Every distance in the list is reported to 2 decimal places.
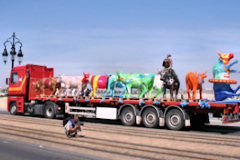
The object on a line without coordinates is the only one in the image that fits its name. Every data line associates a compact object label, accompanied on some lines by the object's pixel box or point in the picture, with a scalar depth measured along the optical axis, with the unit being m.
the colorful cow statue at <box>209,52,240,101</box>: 15.23
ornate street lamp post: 28.92
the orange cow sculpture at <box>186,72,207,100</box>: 16.47
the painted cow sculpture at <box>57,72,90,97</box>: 22.34
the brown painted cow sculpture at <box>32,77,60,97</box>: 23.61
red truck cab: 24.19
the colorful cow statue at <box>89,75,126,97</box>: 20.14
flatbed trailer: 14.96
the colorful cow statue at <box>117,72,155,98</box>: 18.33
